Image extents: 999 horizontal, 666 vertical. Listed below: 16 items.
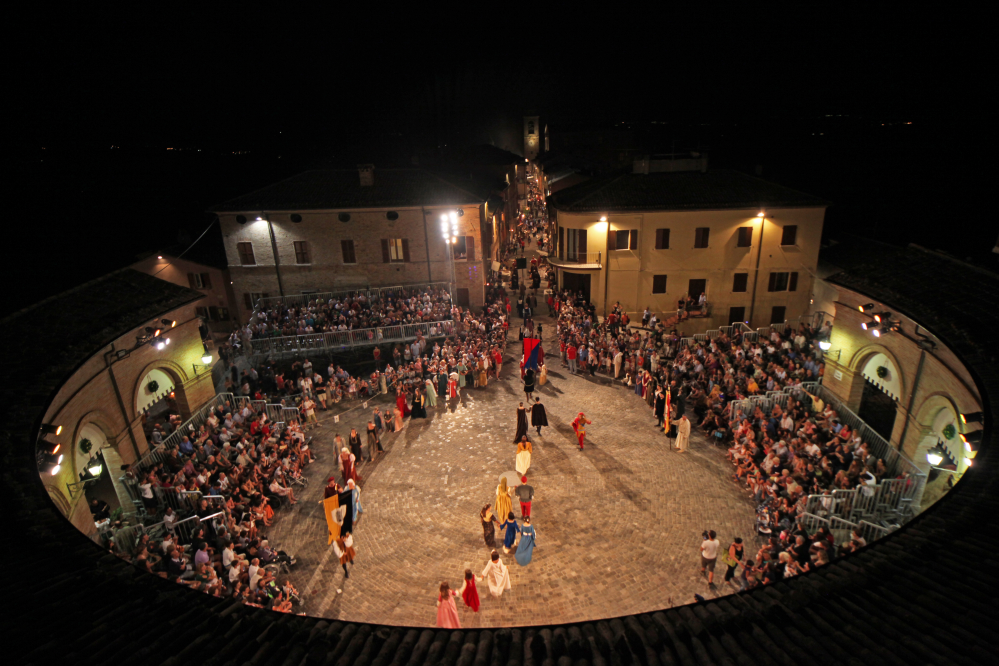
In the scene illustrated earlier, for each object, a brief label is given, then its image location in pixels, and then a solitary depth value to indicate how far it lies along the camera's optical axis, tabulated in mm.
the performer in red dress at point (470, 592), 9938
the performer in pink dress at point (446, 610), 9141
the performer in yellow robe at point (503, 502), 12250
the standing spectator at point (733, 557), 10938
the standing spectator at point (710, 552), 10812
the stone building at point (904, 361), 11695
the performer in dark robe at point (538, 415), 16812
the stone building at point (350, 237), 26938
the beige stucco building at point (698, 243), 26219
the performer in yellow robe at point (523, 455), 14594
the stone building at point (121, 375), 12109
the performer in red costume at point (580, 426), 16094
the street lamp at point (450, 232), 27078
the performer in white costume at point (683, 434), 15781
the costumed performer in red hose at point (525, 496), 12461
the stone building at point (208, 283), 28250
